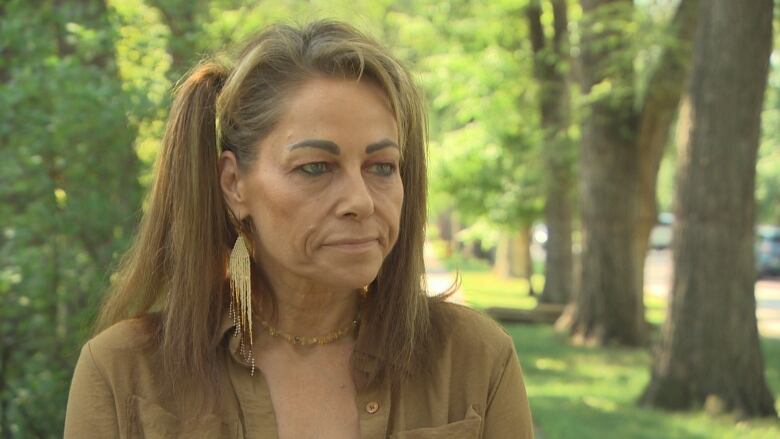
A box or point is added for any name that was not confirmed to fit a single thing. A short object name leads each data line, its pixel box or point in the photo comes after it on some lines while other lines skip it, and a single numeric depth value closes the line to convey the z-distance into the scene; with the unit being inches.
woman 94.6
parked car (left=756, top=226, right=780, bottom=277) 1288.1
